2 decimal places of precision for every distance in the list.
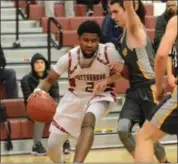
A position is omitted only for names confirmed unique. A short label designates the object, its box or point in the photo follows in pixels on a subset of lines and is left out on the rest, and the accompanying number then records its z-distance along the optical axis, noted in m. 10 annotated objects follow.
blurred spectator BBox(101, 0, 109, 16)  14.94
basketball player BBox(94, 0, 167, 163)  7.86
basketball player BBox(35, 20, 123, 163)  8.07
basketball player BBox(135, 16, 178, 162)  6.04
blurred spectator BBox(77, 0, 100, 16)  15.82
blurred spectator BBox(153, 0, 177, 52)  10.05
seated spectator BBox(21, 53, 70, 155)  11.92
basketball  8.37
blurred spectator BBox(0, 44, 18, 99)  12.52
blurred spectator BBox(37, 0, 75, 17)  15.42
